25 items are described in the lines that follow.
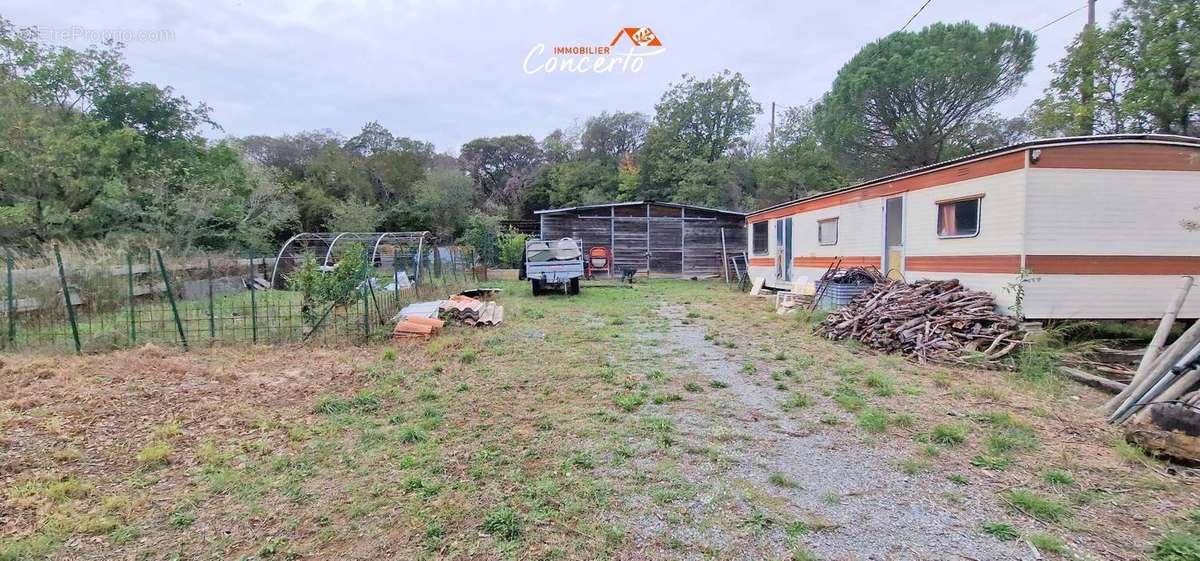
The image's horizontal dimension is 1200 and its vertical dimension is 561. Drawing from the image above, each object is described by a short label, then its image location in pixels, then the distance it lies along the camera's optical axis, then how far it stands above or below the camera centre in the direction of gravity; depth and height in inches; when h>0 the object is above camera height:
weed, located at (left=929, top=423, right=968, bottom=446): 146.5 -50.8
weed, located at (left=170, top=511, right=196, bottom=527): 103.3 -52.2
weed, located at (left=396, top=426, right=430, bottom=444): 147.3 -50.4
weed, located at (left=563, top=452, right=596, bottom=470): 130.5 -51.6
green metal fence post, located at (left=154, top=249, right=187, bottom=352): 260.2 -24.7
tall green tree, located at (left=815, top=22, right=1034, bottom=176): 845.8 +292.0
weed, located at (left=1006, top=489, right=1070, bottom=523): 104.5 -51.7
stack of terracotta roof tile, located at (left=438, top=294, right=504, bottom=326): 337.1 -33.4
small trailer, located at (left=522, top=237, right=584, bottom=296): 534.3 -7.5
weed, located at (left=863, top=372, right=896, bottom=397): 194.5 -49.4
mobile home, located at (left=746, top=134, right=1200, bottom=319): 261.1 +18.5
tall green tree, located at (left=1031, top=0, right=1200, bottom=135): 510.3 +196.8
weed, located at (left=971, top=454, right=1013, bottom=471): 128.5 -51.8
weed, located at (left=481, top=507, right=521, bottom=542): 99.1 -52.0
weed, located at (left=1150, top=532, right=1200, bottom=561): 89.0 -51.2
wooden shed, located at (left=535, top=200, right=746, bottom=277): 791.1 +42.6
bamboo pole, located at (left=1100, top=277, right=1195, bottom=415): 167.0 -32.6
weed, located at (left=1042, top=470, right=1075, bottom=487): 119.2 -51.5
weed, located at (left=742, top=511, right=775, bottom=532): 101.9 -52.7
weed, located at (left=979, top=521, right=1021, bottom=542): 98.2 -52.8
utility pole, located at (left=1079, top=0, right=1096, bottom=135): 551.5 +194.8
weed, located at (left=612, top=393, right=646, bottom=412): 176.6 -49.8
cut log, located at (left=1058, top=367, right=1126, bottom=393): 191.3 -47.7
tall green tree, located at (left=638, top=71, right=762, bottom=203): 1258.0 +336.4
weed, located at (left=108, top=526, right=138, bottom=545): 97.4 -52.4
